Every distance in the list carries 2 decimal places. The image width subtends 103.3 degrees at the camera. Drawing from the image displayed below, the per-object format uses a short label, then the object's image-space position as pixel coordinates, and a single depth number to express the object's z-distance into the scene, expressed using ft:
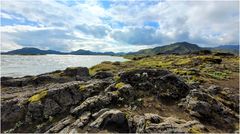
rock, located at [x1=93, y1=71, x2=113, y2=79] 50.12
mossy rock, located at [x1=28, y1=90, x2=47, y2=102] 29.51
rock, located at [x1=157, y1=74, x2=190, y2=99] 29.25
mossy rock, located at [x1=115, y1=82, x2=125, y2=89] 29.58
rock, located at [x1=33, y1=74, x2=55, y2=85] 51.93
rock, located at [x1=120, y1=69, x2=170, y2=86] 31.39
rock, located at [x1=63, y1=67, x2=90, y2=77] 60.87
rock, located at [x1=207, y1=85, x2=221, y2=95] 33.56
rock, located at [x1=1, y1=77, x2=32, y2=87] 53.17
